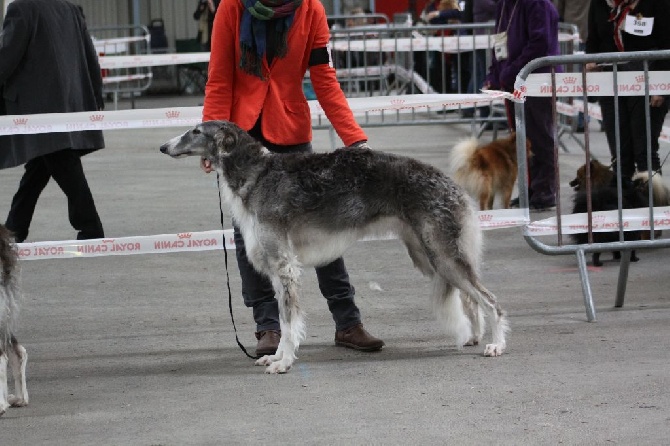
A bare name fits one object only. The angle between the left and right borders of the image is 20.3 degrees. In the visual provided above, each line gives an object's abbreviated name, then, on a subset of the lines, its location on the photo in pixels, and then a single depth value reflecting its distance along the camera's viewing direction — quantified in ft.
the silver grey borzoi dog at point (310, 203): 31.06
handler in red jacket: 31.84
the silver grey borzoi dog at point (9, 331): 27.61
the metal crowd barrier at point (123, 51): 106.16
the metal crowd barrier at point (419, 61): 77.61
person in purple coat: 52.80
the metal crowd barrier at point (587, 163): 35.95
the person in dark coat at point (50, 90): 43.59
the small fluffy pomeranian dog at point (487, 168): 53.47
